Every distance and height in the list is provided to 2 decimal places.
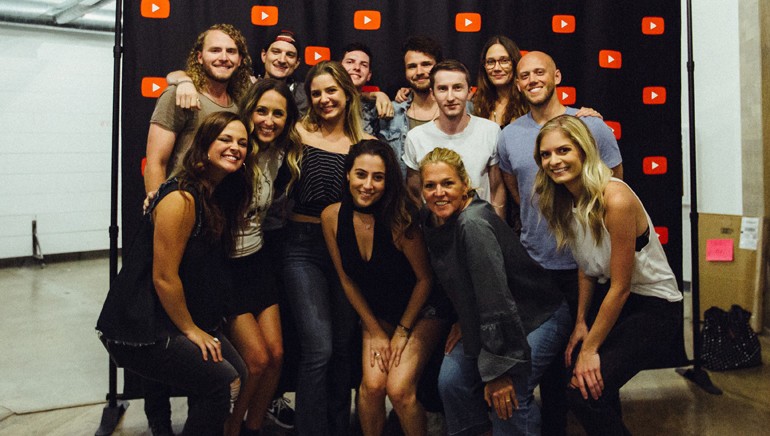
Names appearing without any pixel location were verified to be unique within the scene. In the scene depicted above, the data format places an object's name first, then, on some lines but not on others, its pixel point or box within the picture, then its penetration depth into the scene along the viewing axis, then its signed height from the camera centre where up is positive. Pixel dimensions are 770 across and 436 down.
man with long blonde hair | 2.26 +0.51
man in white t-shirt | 2.35 +0.35
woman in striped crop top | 2.17 -0.22
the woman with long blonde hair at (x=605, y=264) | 1.92 -0.14
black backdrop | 2.93 +0.90
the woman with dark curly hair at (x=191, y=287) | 1.87 -0.21
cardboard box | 3.73 -0.32
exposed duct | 5.65 +2.08
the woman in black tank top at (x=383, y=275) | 2.10 -0.19
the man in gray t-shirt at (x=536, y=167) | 2.29 +0.22
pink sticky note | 3.82 -0.18
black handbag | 3.20 -0.65
